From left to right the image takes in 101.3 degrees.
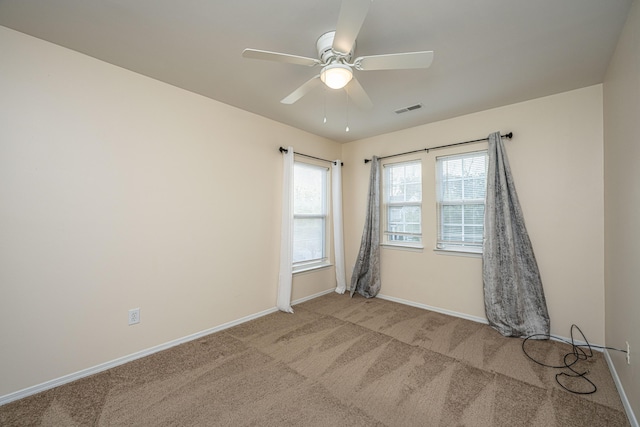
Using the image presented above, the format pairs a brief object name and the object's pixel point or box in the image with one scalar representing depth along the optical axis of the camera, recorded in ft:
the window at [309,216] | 12.84
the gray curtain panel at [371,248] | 13.24
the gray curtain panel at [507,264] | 9.00
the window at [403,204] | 12.46
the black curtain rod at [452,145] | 9.70
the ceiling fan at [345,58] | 4.13
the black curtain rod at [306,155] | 11.78
